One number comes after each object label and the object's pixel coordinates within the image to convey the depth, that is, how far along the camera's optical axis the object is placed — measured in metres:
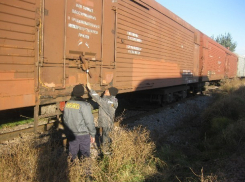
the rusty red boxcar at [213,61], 14.16
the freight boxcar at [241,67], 28.53
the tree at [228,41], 56.22
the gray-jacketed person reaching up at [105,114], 4.36
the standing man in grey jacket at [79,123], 3.47
